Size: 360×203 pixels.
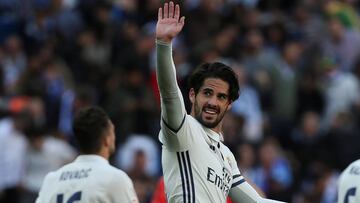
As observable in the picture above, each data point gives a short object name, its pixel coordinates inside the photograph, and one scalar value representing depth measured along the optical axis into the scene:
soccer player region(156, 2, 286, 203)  15.61
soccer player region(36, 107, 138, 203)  17.81
